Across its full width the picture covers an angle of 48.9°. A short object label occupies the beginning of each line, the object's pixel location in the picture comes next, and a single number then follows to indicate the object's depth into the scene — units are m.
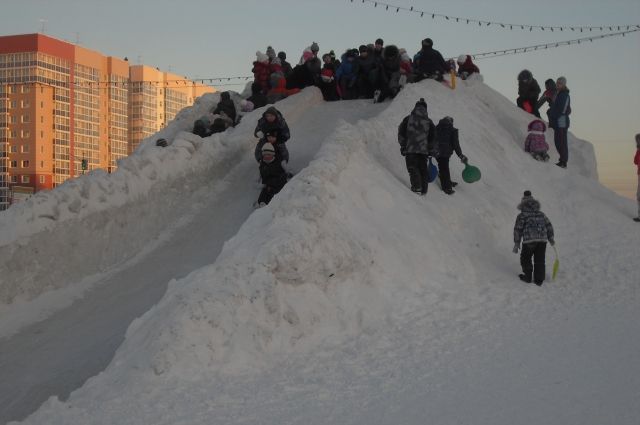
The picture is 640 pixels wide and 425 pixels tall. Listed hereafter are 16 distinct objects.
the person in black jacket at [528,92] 19.89
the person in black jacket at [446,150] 12.76
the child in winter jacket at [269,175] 11.41
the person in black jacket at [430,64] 17.91
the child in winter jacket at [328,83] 17.91
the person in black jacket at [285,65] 19.50
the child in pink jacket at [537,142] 16.70
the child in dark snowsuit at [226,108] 18.05
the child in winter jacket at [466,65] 20.38
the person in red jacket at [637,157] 14.51
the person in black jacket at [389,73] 16.95
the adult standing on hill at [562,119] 16.67
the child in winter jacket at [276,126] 11.82
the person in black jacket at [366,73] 17.61
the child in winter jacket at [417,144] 11.92
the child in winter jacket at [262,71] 18.41
